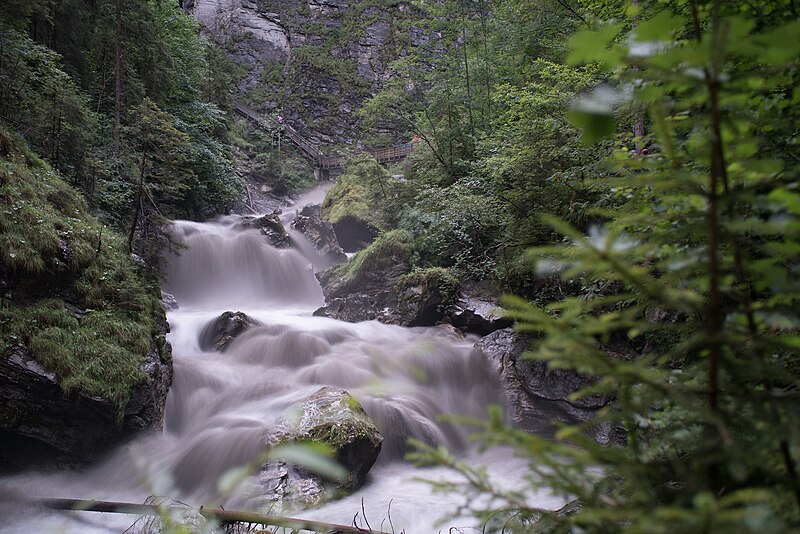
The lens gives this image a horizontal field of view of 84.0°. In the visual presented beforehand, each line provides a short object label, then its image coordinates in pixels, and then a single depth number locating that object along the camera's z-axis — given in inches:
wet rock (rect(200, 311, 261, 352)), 349.7
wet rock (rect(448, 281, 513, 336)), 357.8
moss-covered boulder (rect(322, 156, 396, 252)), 563.8
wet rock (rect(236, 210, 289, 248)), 634.2
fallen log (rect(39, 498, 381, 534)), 105.7
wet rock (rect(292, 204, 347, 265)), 655.1
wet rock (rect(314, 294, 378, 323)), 430.6
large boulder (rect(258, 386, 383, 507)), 191.2
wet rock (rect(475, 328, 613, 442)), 282.2
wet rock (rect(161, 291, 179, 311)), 442.2
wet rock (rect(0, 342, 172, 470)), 202.1
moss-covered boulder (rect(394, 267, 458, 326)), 380.2
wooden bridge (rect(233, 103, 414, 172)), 1218.0
